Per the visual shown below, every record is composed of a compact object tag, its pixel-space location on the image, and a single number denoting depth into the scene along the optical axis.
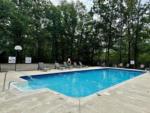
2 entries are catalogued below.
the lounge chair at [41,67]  7.75
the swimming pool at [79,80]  4.62
